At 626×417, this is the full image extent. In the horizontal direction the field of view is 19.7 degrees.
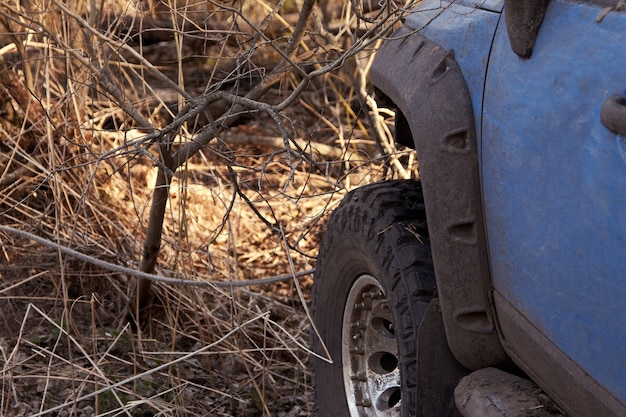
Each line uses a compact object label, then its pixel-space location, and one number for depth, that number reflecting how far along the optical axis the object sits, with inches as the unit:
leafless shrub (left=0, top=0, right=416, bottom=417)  216.4
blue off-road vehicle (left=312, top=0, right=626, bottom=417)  152.2
